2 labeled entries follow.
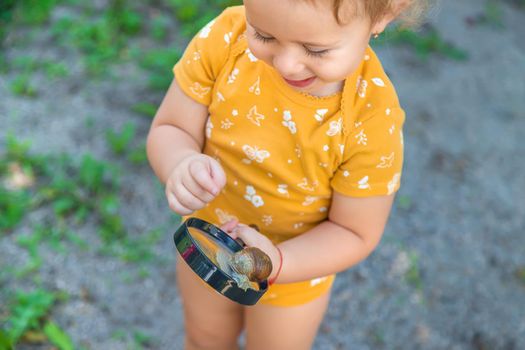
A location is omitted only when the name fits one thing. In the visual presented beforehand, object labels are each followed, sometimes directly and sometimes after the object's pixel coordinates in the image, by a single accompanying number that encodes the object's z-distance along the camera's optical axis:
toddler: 1.21
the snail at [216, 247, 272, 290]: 1.18
